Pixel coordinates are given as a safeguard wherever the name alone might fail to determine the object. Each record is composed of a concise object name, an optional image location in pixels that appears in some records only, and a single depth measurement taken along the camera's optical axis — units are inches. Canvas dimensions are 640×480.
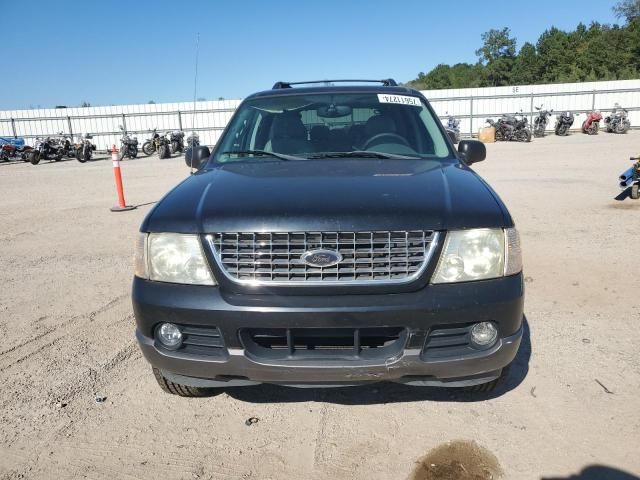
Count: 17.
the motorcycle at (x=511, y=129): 882.8
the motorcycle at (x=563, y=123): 944.3
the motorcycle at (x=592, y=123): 953.5
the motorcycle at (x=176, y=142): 890.1
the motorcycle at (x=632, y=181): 321.7
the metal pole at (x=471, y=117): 1067.3
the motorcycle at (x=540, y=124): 956.0
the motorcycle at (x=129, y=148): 834.2
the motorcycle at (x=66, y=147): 860.6
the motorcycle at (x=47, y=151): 819.4
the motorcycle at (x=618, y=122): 945.5
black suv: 84.0
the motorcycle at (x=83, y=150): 824.9
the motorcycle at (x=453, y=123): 976.6
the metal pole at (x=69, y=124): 1054.1
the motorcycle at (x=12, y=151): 836.6
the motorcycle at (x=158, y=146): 831.1
